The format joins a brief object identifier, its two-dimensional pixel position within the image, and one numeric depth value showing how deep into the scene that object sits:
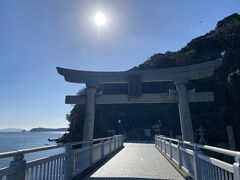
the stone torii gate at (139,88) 11.56
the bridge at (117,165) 2.71
